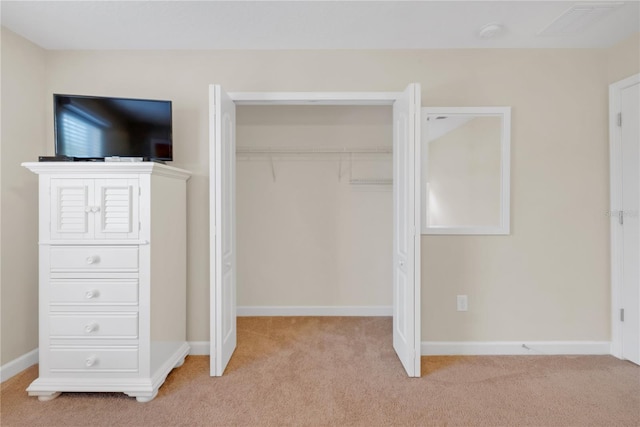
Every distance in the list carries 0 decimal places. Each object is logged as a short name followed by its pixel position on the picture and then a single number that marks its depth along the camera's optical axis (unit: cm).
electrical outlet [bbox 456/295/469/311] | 265
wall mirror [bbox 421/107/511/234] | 262
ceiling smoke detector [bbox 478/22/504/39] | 229
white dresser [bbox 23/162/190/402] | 204
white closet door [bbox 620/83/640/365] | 246
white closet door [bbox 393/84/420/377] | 226
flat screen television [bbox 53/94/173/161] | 230
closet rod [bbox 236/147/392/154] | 366
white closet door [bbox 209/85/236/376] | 227
